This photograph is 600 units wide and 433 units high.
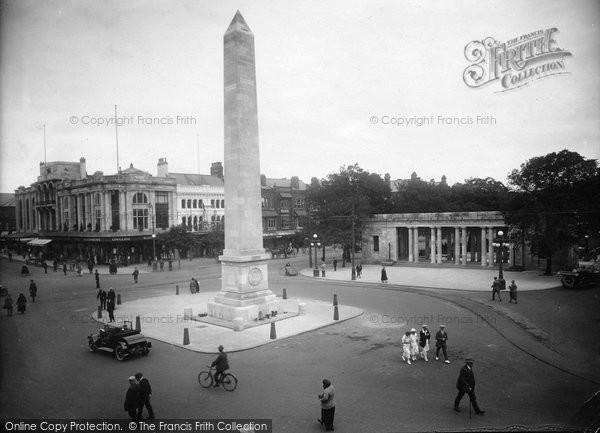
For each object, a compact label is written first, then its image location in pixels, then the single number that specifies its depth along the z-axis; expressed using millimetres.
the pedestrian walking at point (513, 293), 25859
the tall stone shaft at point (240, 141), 21562
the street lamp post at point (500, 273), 29391
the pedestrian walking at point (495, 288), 27275
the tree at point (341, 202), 49562
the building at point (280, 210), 76312
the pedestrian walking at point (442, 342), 15289
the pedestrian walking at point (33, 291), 28558
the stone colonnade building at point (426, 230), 45844
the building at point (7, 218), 83188
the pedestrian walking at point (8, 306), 24500
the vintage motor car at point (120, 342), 15961
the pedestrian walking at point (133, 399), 10555
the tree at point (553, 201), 34219
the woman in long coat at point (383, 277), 36625
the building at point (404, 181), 82438
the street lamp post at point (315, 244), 41688
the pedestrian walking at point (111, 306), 22481
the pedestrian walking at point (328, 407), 10156
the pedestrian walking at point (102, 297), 24941
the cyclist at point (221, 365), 12828
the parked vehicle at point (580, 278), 29953
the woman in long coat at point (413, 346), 15227
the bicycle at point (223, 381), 12984
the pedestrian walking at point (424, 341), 15445
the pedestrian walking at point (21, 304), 24781
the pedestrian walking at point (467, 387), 10906
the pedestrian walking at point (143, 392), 10688
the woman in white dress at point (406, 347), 15219
